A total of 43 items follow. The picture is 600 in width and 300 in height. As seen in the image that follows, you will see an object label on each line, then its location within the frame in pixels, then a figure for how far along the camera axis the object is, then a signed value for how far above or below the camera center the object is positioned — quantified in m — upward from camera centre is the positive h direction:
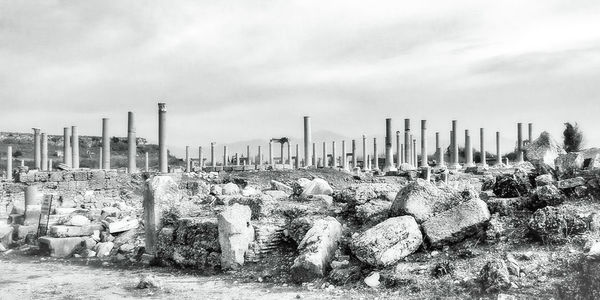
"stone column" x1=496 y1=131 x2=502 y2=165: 39.85 +0.67
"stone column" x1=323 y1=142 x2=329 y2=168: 46.54 +0.86
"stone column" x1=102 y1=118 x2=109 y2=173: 27.70 +0.92
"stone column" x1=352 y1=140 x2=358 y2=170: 45.40 +0.60
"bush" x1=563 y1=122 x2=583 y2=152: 23.65 +1.05
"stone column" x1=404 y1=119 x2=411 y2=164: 34.38 +1.26
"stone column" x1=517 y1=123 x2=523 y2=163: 37.69 +1.38
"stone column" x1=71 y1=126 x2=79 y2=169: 29.78 +0.99
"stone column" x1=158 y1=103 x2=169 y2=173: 23.92 +1.21
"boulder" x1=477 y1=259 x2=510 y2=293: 6.29 -1.38
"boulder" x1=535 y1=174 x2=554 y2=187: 8.64 -0.34
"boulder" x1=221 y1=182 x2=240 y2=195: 16.33 -0.89
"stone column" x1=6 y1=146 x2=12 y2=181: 30.11 +0.12
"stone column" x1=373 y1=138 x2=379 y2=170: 45.72 +1.00
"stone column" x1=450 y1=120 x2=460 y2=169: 34.69 +1.13
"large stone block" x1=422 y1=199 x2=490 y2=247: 7.74 -0.92
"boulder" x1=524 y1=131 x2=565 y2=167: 9.67 +0.16
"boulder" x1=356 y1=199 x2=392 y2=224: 8.99 -0.87
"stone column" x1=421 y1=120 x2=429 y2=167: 35.22 +1.53
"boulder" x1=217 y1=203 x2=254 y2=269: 8.97 -1.25
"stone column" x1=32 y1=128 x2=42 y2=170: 30.36 +0.70
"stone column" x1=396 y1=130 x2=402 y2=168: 38.69 +0.71
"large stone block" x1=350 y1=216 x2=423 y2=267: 7.61 -1.16
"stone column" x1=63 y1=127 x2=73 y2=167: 29.58 +0.83
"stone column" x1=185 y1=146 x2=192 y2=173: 42.61 +0.42
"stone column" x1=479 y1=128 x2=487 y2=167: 38.56 +1.31
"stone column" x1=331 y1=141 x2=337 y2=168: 45.50 +0.41
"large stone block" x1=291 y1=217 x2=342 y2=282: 7.84 -1.33
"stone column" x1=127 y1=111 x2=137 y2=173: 25.64 +0.98
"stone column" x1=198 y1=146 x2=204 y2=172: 45.33 +0.57
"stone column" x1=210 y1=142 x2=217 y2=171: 44.66 +0.63
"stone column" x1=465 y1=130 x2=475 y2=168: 36.74 +0.78
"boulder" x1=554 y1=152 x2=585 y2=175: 9.07 -0.06
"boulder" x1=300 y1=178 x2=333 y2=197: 12.18 -0.64
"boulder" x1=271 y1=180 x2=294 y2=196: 15.38 -0.76
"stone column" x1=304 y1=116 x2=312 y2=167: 32.66 +1.49
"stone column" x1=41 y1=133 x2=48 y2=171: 31.24 +0.65
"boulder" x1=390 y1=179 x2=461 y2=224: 8.25 -0.63
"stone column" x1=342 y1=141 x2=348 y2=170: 44.34 +0.60
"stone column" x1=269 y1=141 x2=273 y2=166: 43.31 +0.70
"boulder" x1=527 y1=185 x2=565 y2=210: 7.95 -0.56
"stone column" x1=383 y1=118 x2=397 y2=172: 33.19 +0.86
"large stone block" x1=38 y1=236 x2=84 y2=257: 11.73 -1.81
